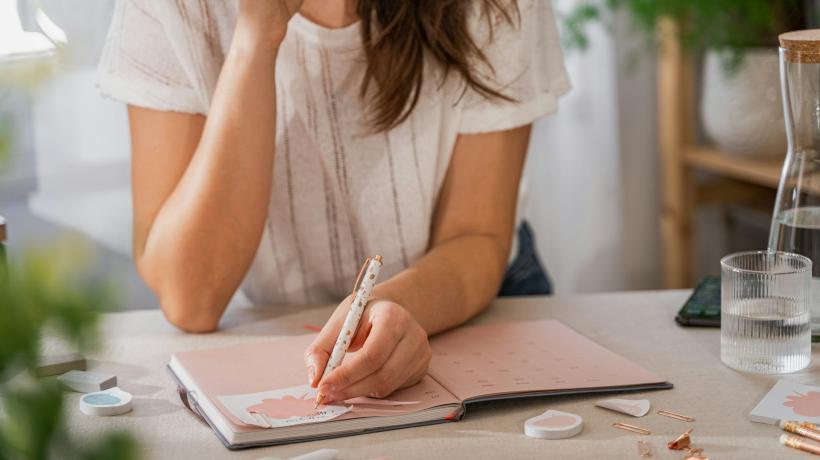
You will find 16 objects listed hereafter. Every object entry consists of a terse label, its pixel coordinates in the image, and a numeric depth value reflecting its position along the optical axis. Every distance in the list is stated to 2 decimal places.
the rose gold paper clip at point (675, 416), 1.26
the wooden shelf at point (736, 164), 2.65
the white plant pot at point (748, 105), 2.63
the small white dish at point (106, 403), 1.29
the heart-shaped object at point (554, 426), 1.23
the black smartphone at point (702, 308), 1.48
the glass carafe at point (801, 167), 1.40
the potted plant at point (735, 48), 2.61
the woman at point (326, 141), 1.55
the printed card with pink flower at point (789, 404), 1.25
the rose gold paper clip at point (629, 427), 1.24
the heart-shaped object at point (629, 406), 1.27
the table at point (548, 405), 1.22
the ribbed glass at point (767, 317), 1.34
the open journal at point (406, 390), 1.25
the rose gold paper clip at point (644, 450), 1.20
